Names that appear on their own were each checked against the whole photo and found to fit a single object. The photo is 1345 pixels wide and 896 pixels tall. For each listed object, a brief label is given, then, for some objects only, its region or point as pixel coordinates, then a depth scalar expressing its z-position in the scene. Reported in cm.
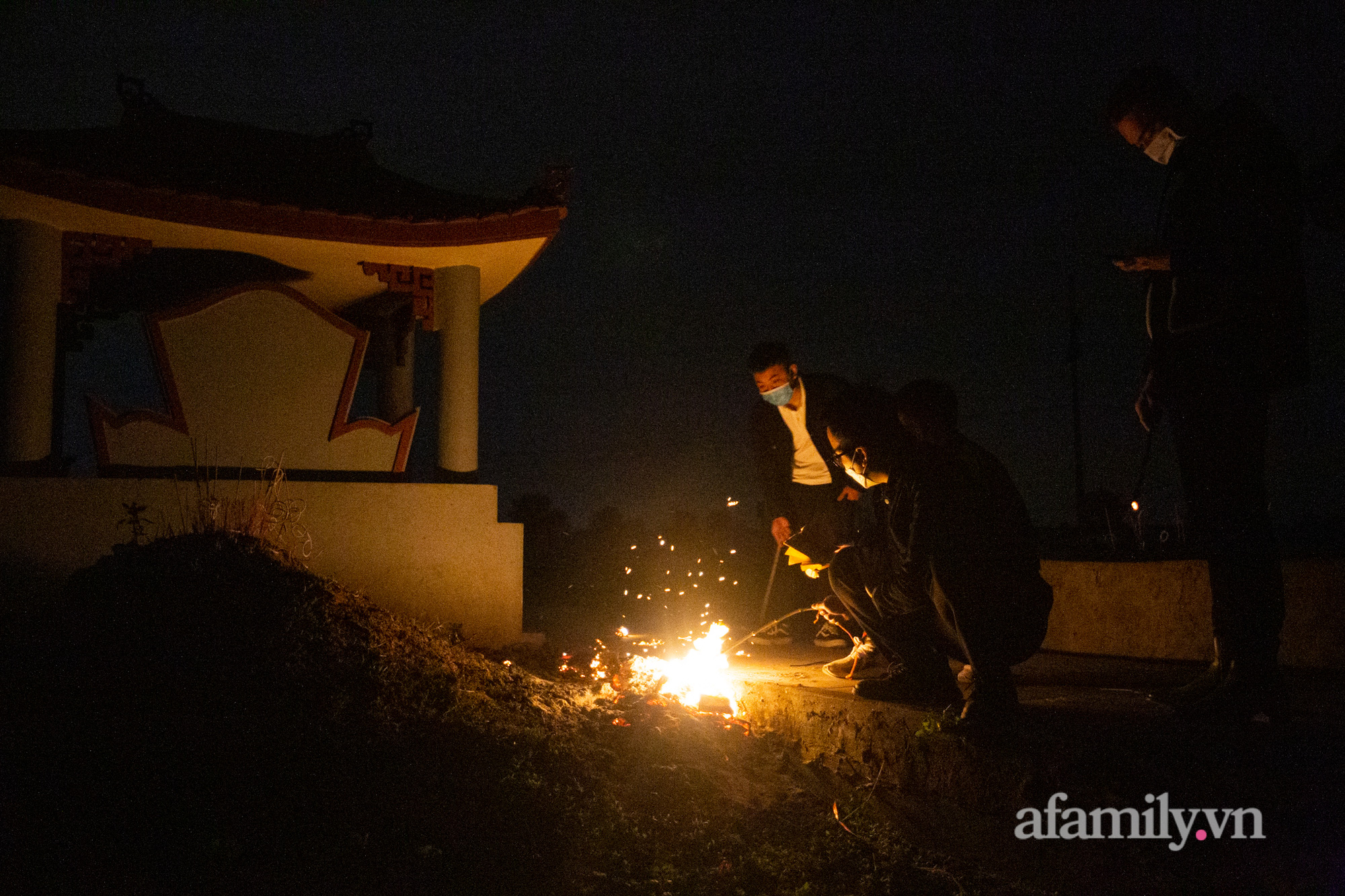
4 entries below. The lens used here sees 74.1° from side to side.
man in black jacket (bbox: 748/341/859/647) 609
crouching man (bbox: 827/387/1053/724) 359
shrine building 600
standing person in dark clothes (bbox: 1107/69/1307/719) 322
